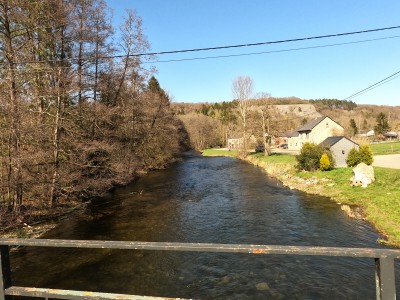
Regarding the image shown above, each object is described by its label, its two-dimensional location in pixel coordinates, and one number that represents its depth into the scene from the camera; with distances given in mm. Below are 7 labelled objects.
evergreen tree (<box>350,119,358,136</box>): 102725
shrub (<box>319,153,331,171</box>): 28500
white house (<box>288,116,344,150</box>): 59688
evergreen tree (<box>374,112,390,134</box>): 102750
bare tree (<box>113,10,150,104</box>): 31266
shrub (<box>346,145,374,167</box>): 24953
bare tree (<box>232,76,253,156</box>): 61653
